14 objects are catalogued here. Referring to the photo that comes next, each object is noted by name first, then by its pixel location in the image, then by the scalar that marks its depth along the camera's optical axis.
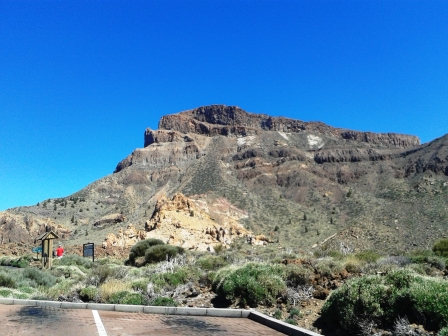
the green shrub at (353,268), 14.81
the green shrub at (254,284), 11.84
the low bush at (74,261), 29.21
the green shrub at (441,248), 27.04
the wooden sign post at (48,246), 24.13
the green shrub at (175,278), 14.98
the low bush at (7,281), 17.73
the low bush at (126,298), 12.42
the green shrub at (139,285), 14.27
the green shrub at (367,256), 22.00
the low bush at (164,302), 12.50
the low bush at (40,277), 19.22
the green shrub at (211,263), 20.06
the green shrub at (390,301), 7.71
